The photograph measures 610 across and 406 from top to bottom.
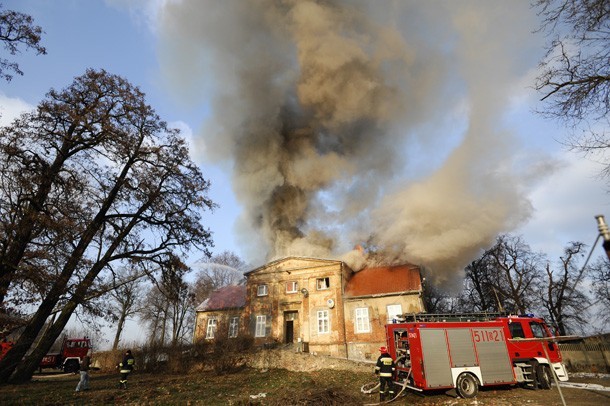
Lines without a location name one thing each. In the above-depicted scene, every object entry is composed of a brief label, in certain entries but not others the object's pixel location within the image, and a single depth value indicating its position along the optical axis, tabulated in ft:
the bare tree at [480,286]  110.52
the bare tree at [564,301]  94.70
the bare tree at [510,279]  100.83
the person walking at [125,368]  45.62
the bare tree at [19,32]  33.50
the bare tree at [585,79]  20.26
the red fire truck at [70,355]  80.23
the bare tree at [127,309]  131.64
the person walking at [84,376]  43.36
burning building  78.18
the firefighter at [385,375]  34.78
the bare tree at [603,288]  97.96
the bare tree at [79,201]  41.24
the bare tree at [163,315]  128.77
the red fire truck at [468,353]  36.42
